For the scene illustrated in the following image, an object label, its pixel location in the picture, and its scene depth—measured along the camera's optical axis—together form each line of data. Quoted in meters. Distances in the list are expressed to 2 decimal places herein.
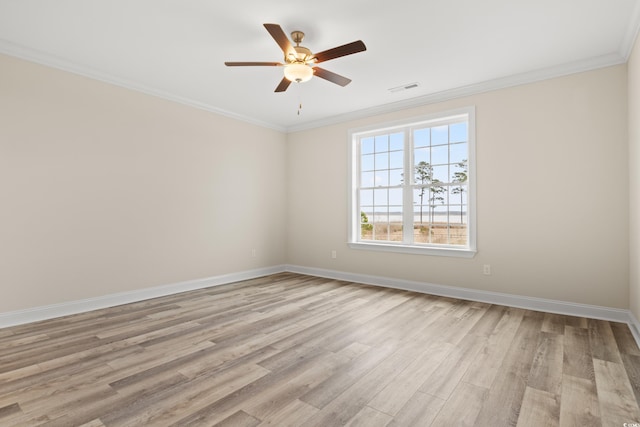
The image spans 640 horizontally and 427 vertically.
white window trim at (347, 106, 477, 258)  4.25
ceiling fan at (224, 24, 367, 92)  2.62
